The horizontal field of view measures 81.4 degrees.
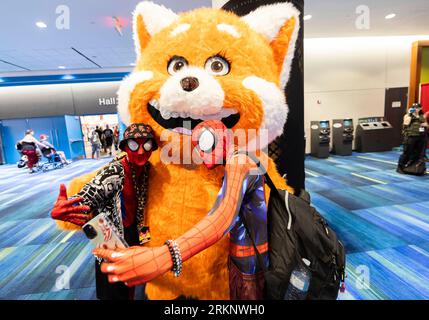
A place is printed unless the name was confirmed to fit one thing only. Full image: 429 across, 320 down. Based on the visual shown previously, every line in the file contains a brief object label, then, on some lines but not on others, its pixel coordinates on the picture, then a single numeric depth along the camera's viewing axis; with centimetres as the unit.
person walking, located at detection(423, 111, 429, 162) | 469
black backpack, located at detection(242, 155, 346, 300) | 86
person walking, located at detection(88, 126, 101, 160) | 1024
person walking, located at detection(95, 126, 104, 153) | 1054
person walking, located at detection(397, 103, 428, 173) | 461
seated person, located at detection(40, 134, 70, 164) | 816
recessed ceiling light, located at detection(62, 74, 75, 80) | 966
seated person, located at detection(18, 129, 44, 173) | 748
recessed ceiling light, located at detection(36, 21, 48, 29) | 482
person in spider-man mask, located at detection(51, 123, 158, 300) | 88
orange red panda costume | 95
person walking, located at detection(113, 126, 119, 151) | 1055
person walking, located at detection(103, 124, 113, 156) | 1091
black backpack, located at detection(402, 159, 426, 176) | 465
